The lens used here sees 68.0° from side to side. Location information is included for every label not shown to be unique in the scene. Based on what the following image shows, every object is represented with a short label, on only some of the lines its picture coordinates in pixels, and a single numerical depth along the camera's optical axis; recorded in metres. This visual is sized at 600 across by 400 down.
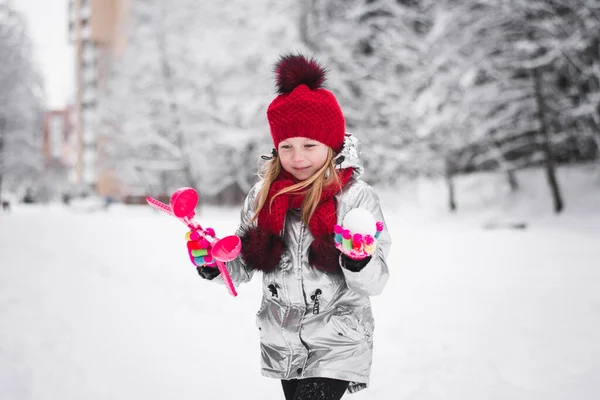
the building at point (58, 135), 61.24
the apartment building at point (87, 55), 53.06
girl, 1.85
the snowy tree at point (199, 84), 13.96
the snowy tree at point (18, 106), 25.97
